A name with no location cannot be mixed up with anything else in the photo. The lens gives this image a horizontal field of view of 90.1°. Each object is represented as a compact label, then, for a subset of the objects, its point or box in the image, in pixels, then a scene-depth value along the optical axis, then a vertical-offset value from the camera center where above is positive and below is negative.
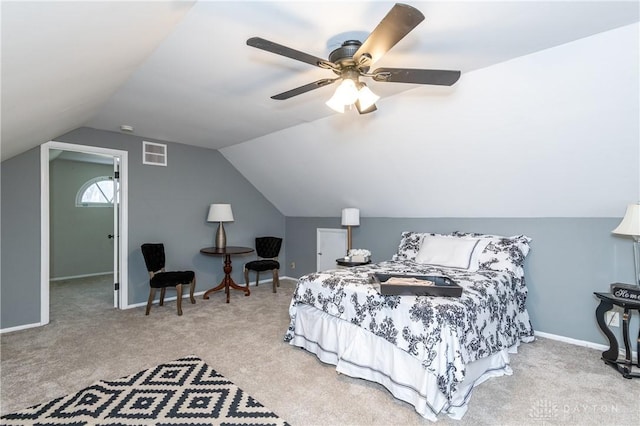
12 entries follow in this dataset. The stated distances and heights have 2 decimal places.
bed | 2.08 -0.85
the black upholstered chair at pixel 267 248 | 5.77 -0.57
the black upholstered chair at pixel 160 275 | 4.07 -0.76
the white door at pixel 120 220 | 4.21 -0.02
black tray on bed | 2.31 -0.55
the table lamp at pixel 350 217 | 4.64 -0.02
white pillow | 3.47 -0.43
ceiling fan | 1.62 +0.88
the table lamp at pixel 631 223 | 2.55 -0.09
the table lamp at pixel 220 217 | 4.95 +0.00
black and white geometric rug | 2.01 -1.27
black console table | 2.54 -1.02
